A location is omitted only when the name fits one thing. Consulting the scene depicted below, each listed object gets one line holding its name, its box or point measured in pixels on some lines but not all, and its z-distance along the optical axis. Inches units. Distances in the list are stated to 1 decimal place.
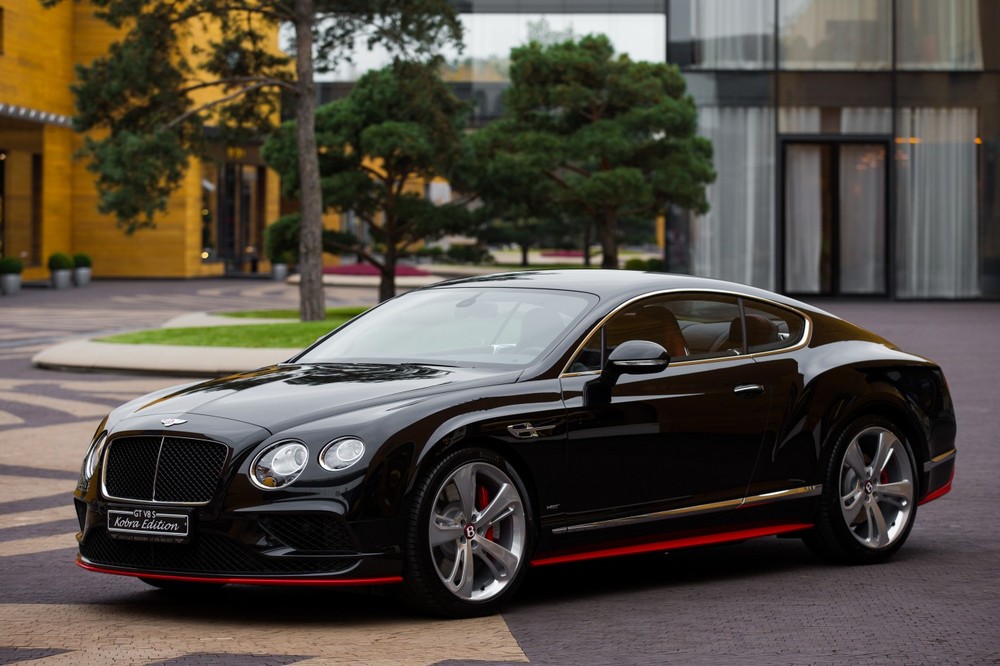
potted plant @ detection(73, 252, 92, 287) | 2096.5
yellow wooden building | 2080.5
